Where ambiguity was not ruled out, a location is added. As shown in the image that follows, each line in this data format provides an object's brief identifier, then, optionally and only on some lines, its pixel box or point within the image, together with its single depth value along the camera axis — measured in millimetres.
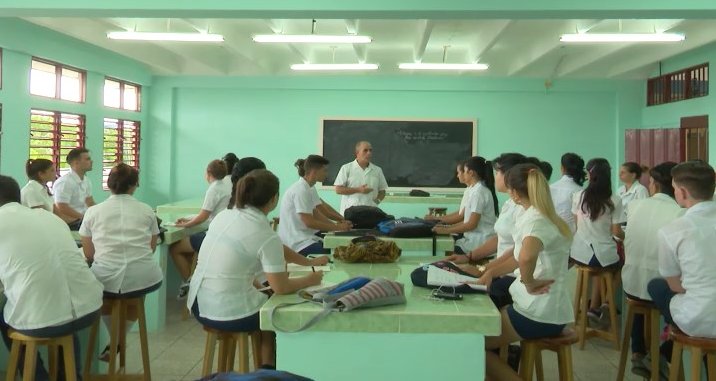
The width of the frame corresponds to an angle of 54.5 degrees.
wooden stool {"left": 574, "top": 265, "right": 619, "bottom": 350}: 5207
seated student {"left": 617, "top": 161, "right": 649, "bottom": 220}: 7426
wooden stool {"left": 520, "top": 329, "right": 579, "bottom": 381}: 3217
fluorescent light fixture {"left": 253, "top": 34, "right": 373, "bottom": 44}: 7668
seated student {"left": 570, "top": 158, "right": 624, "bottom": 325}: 5129
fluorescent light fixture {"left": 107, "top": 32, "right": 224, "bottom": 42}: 7836
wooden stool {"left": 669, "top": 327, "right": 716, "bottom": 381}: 3236
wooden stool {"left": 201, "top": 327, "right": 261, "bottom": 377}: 3395
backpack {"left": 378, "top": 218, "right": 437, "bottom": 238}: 4770
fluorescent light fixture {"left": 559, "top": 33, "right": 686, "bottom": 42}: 7547
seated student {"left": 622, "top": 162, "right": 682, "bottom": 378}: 4176
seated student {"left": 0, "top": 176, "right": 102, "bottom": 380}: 3309
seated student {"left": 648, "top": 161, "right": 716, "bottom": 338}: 3242
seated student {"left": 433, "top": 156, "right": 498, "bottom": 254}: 5273
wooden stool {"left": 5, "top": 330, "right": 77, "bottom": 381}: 3367
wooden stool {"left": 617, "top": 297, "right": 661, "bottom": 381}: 4016
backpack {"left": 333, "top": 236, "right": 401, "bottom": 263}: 3902
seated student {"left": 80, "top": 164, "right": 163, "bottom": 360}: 4020
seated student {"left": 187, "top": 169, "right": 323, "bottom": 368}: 3230
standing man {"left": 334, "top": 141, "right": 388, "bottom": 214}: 7059
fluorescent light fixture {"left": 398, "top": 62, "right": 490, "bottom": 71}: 9906
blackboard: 11766
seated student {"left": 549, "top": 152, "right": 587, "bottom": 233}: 5895
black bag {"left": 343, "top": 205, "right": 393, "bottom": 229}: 5391
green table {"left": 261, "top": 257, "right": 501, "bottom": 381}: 2643
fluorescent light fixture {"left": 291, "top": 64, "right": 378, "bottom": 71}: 9891
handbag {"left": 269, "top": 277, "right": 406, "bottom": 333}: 2658
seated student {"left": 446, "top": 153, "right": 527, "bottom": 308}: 3693
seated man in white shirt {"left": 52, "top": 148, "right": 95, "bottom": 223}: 6723
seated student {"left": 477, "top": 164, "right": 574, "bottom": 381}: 3088
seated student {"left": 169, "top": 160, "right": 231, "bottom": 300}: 6148
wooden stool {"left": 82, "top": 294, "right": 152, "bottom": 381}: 4027
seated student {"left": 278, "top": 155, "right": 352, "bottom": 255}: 5445
